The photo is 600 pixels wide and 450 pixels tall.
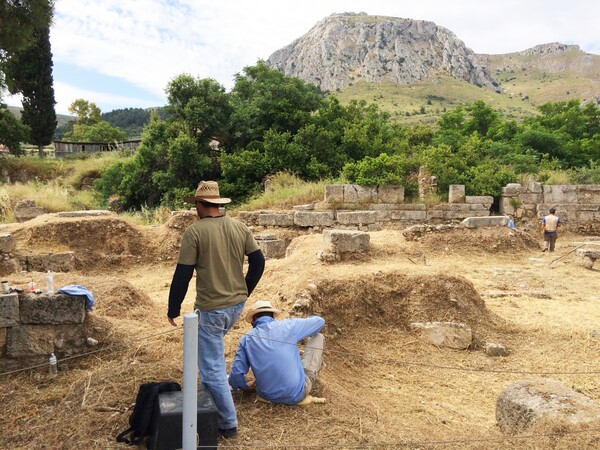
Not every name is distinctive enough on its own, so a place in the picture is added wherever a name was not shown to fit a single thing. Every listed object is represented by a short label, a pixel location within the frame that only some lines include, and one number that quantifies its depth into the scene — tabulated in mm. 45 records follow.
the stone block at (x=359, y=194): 15251
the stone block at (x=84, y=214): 12875
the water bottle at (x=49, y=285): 4805
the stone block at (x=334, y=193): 14969
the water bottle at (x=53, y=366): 4402
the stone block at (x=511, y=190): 16750
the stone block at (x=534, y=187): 16844
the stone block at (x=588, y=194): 16922
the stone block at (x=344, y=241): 9625
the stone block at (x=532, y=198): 16828
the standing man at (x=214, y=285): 3680
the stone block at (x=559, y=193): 17000
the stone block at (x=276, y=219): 14109
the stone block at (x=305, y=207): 14711
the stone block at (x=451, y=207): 15719
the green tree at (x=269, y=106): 19422
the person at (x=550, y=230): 13750
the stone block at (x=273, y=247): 11930
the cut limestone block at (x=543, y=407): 3680
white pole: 2797
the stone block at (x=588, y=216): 16922
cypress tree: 27188
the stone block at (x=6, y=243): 9875
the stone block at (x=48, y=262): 10492
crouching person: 4047
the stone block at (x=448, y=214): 15719
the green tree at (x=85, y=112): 49625
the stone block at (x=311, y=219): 13965
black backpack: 3344
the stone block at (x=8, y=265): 9672
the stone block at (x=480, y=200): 16109
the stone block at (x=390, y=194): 15594
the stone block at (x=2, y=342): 4441
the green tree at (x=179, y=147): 18403
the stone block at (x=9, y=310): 4410
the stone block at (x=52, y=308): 4523
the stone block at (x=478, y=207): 15953
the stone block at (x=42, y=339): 4469
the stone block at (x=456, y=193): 15984
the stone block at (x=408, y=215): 15523
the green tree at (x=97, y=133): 42062
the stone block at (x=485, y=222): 13656
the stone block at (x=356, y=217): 14383
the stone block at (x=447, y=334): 6848
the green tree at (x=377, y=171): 15445
